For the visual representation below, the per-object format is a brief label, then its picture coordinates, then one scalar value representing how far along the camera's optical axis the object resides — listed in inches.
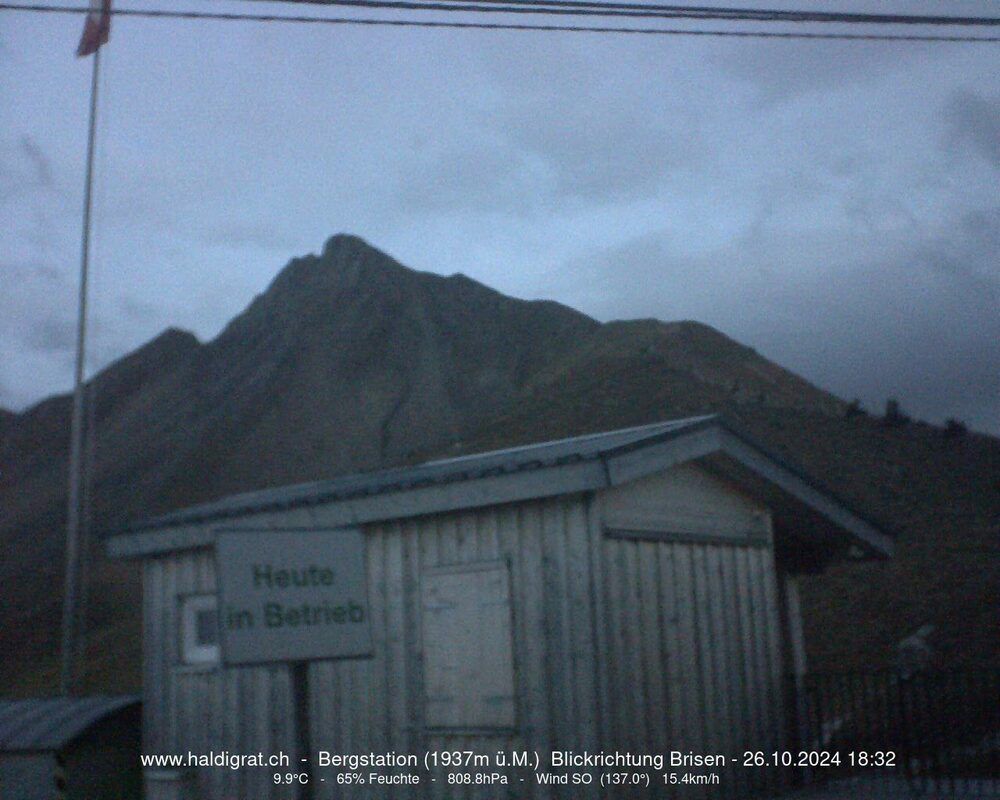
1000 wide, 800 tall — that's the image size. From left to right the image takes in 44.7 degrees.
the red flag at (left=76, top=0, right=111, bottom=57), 813.2
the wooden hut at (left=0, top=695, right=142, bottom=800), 438.3
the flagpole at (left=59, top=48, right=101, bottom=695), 721.6
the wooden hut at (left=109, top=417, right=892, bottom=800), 380.8
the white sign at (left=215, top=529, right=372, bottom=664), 241.9
